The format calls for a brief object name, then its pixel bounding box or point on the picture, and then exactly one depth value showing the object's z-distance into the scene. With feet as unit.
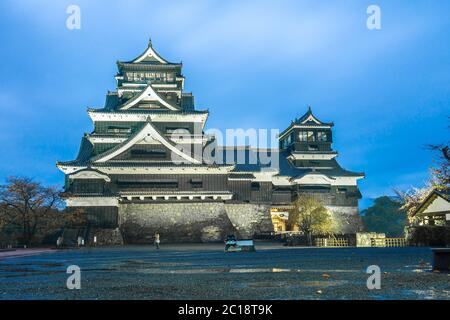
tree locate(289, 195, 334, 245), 124.36
